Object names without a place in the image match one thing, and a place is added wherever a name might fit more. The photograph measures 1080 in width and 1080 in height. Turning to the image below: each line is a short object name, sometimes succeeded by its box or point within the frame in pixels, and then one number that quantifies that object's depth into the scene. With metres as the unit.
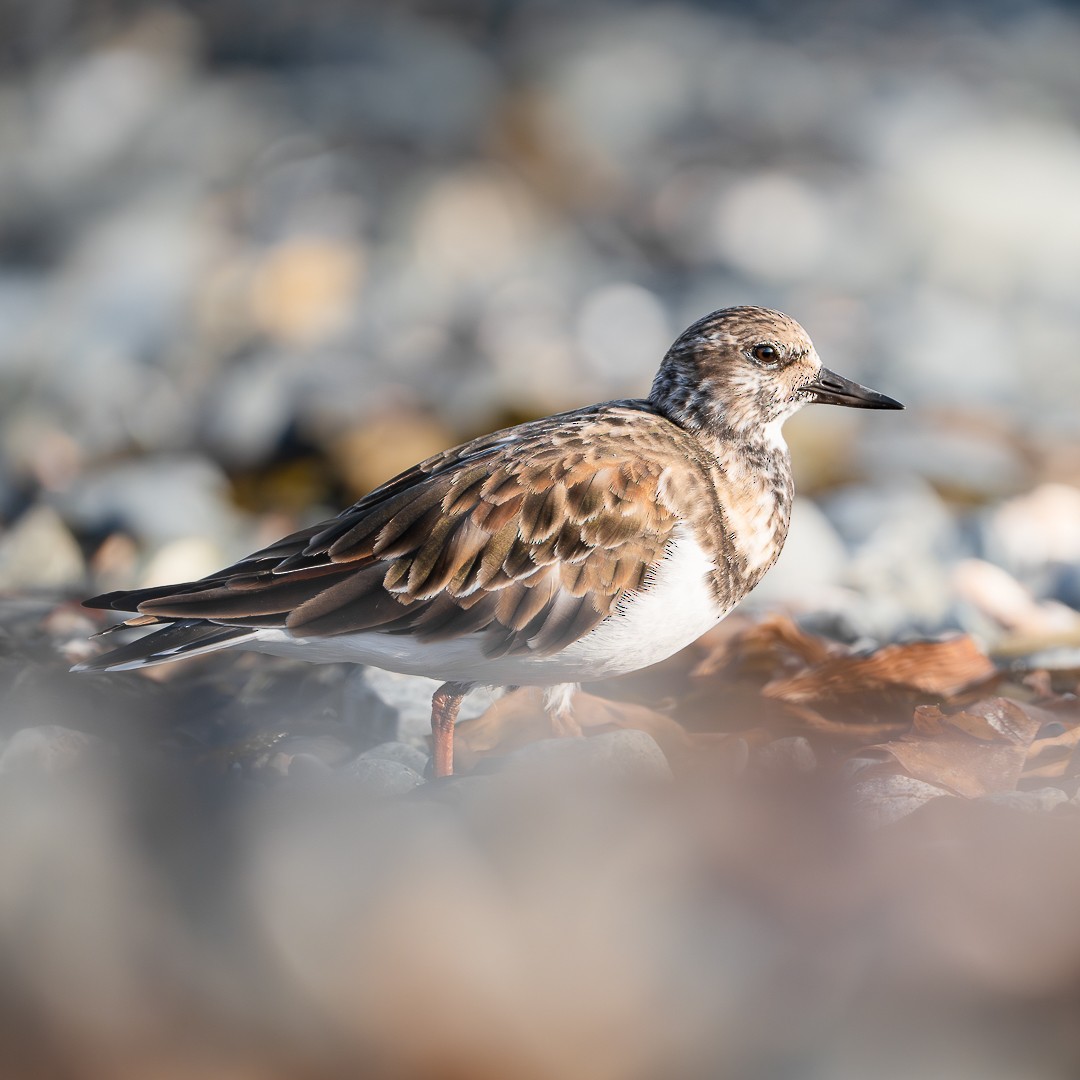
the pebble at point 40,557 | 9.86
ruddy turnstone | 6.21
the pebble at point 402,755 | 6.58
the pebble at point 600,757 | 5.81
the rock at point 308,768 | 6.27
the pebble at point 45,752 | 6.13
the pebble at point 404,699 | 7.15
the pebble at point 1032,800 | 5.52
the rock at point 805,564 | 9.46
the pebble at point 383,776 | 6.11
